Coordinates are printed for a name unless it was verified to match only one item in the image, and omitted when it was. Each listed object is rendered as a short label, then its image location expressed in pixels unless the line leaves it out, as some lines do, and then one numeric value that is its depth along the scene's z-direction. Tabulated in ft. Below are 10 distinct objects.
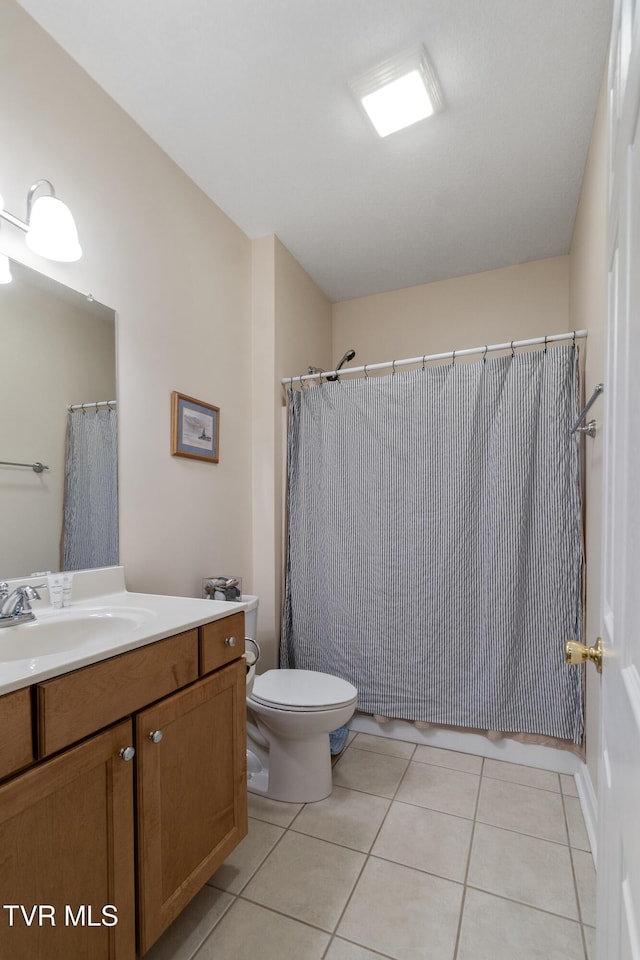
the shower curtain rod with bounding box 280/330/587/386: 6.32
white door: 1.54
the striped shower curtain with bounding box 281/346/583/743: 6.45
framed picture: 6.00
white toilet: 5.47
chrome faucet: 3.62
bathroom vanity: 2.50
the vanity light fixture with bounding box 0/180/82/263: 4.03
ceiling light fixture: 4.84
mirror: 4.18
